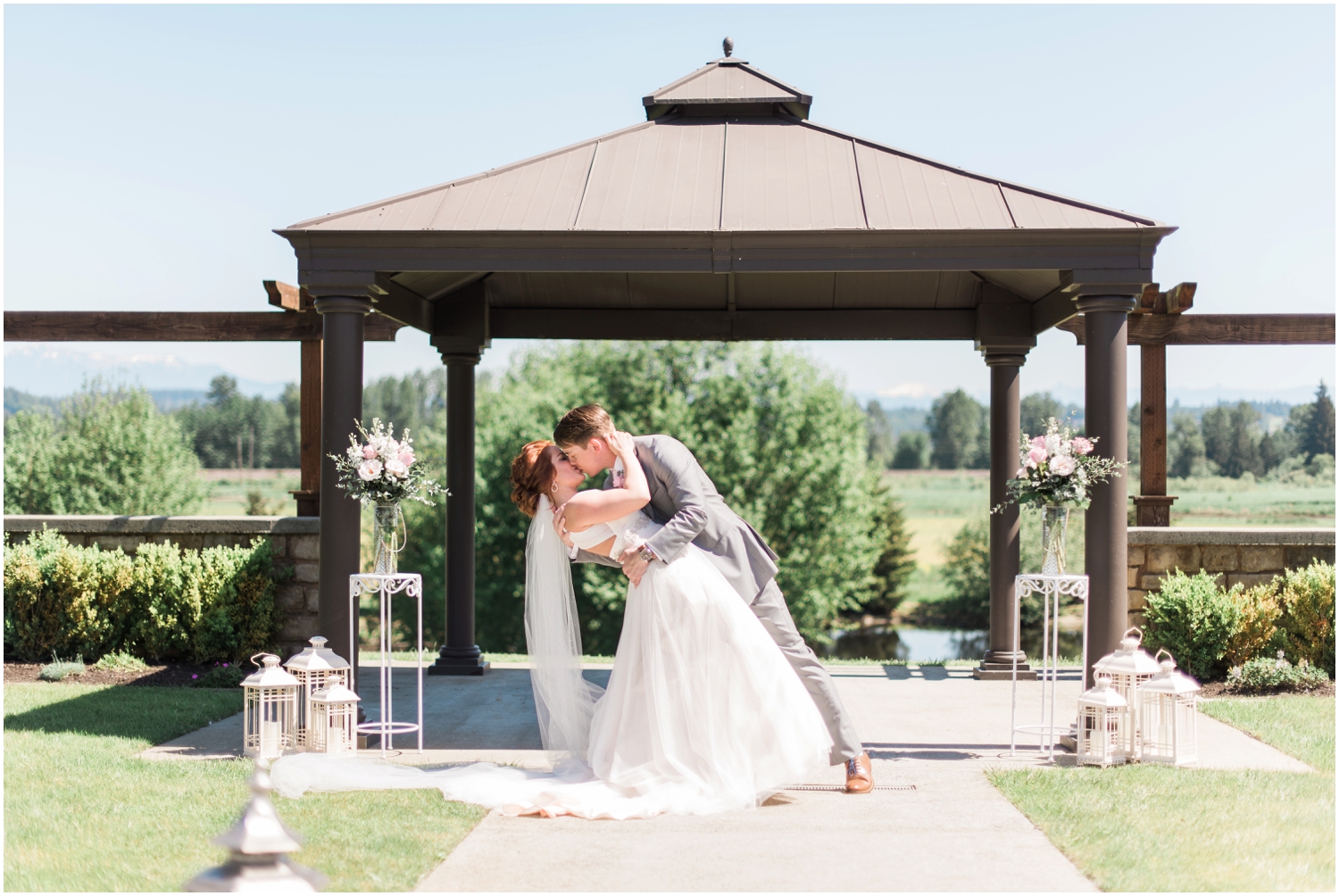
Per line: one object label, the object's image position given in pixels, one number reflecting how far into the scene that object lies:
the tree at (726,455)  24.33
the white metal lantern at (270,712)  5.90
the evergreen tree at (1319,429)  28.12
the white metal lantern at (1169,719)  5.66
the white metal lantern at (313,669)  6.00
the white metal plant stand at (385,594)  6.02
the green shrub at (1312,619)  8.18
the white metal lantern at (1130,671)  5.77
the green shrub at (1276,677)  7.92
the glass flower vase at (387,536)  6.17
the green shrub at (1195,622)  8.23
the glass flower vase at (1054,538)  6.01
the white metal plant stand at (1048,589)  5.81
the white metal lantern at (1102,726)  5.68
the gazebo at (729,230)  6.14
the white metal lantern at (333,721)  5.91
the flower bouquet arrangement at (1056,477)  5.86
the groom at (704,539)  5.18
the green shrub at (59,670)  8.38
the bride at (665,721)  4.93
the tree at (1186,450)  36.97
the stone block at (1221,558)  8.85
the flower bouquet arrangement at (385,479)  6.02
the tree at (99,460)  28.58
